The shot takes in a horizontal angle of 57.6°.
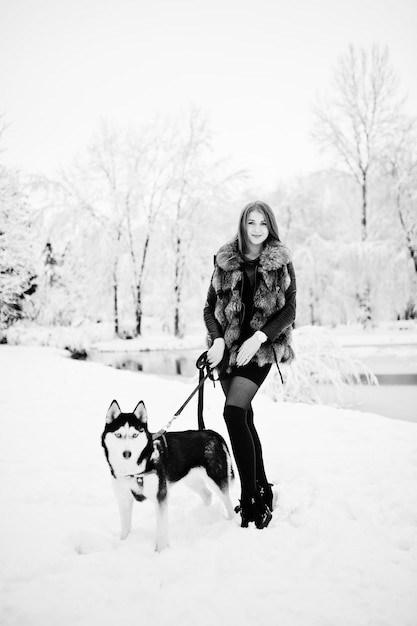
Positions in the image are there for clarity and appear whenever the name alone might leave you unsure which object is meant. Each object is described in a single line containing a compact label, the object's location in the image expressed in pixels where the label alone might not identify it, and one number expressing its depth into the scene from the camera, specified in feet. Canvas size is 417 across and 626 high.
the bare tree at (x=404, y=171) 59.72
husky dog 6.88
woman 7.98
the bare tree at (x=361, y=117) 65.77
